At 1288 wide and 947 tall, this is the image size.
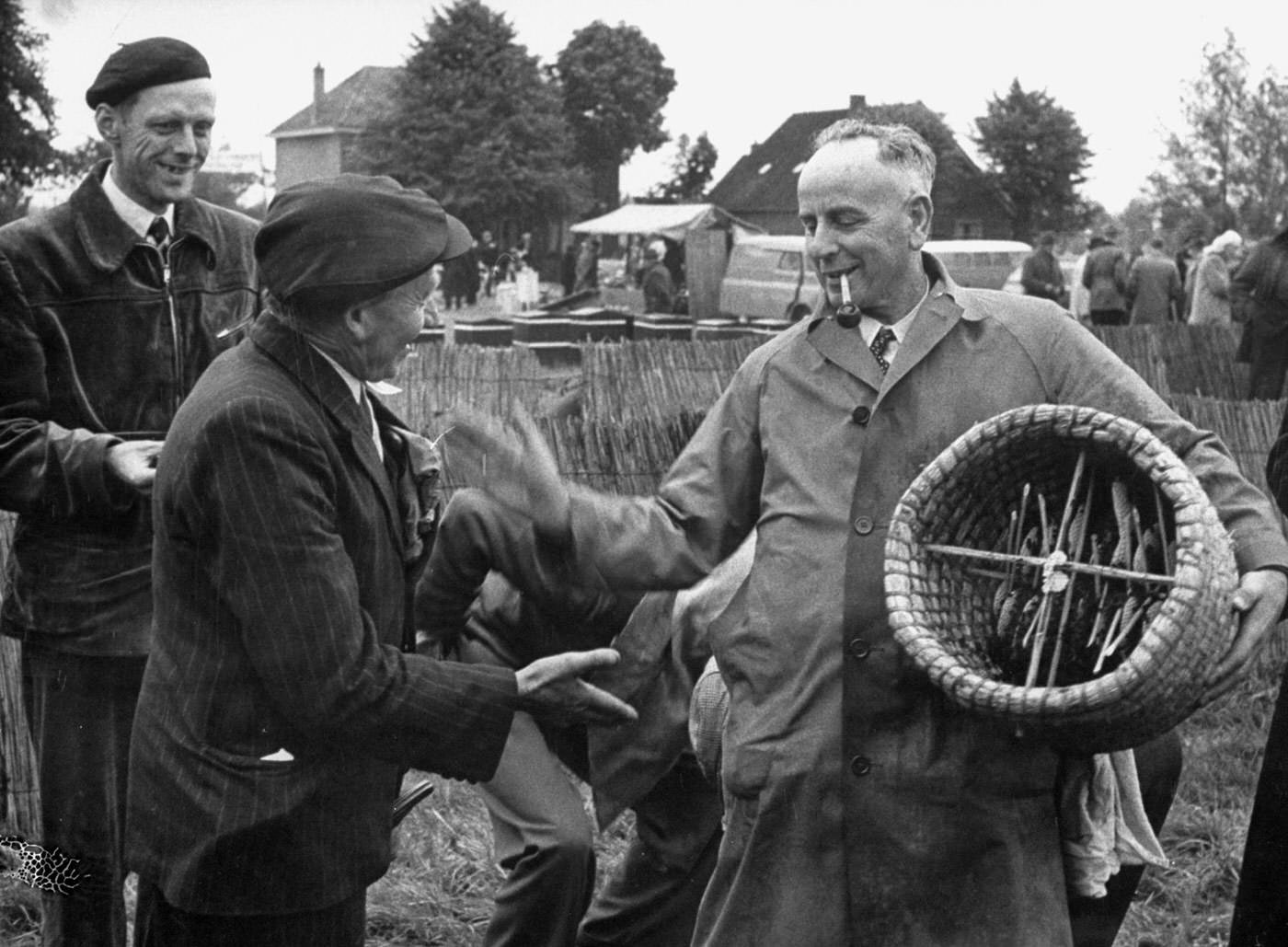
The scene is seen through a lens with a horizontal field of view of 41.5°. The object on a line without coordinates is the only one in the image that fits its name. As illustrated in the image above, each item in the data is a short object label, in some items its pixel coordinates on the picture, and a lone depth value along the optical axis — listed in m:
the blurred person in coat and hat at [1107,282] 16.94
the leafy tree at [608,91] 61.50
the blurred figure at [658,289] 27.50
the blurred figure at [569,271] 38.27
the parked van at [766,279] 26.77
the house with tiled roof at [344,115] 37.94
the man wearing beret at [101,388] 3.60
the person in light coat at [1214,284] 13.99
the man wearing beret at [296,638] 2.45
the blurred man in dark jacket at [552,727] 3.71
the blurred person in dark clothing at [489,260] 41.62
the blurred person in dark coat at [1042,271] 19.94
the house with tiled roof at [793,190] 54.78
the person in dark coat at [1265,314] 9.50
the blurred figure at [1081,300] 17.64
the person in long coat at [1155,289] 16.94
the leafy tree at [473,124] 43.53
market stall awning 43.25
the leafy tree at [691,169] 70.50
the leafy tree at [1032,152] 56.16
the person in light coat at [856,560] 2.88
